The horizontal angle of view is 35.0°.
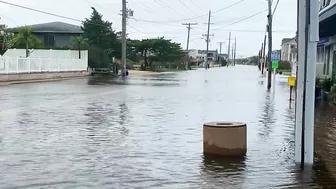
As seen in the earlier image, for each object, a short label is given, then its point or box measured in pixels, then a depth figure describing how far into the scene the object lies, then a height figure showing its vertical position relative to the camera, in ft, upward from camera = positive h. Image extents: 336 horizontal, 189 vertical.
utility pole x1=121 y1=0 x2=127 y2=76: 176.65 +11.78
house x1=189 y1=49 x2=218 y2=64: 611.14 +18.54
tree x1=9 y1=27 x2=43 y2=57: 199.00 +11.79
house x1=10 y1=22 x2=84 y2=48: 274.57 +18.56
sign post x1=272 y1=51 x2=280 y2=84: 107.16 +2.67
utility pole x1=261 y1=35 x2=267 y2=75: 224.66 +6.07
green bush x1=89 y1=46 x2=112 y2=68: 200.64 +4.71
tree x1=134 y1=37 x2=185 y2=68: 290.56 +11.37
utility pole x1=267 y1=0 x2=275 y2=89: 113.51 +8.27
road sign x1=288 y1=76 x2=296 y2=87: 71.72 -1.32
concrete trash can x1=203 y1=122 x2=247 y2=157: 30.22 -3.92
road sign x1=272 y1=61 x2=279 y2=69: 109.50 +1.47
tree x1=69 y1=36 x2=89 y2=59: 208.59 +11.14
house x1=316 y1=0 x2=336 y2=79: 60.70 +4.89
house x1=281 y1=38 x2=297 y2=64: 454.40 +19.50
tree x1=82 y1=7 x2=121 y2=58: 242.78 +16.20
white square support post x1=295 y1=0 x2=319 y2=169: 27.07 -0.36
